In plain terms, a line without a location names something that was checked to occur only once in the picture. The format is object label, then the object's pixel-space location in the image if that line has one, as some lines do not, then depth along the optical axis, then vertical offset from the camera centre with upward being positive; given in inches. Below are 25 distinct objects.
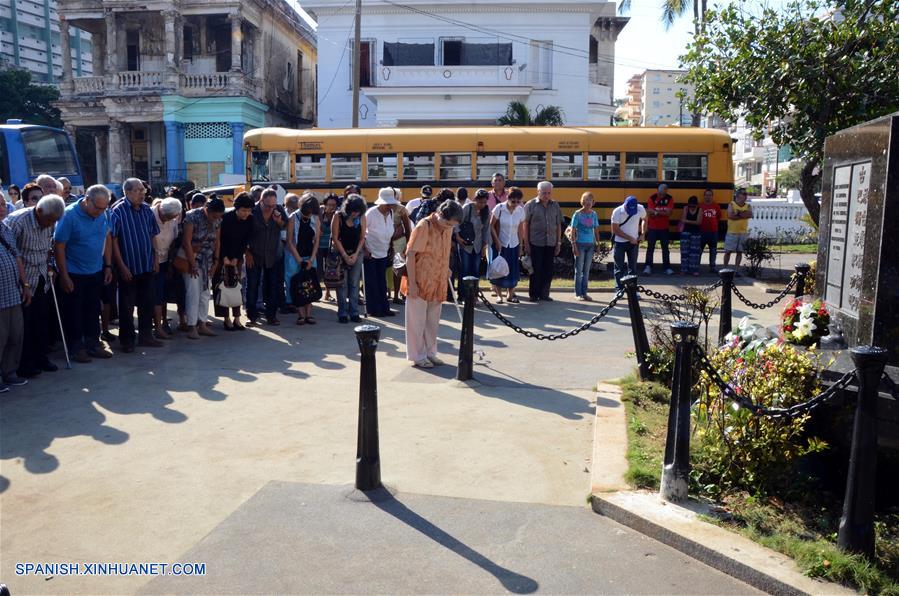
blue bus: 705.0 +30.6
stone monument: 201.9 -7.8
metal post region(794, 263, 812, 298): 350.3 -30.7
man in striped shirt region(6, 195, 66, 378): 287.1 -30.0
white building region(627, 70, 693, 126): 4625.2 +617.7
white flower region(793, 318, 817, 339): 239.8 -36.7
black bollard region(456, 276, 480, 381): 287.7 -49.7
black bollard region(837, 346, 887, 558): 149.1 -48.4
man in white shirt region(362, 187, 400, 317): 410.6 -25.2
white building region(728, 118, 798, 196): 2419.8 +134.1
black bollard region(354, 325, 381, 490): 189.8 -52.8
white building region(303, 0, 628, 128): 1192.2 +217.3
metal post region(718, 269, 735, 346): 319.0 -40.4
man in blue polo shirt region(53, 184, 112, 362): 310.3 -31.0
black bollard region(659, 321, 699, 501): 181.6 -51.0
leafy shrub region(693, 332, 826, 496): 183.3 -53.2
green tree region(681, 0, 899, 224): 475.2 +84.0
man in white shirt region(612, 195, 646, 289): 492.4 -16.9
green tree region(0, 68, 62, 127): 1537.9 +170.6
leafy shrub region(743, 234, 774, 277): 617.0 -38.4
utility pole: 1005.3 +172.0
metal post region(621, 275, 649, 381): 289.6 -45.6
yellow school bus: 706.2 +34.6
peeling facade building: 1309.1 +175.1
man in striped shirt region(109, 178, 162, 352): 335.0 -27.5
